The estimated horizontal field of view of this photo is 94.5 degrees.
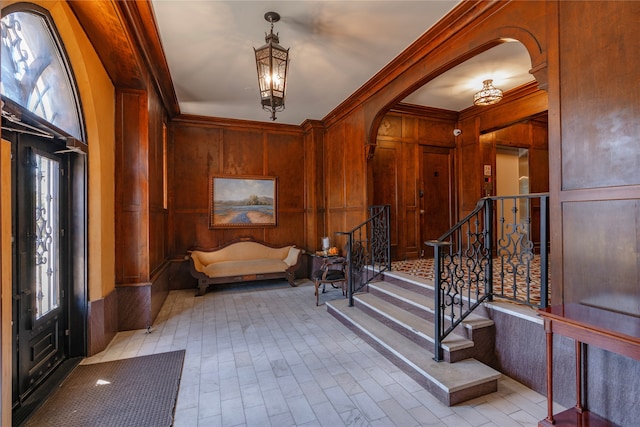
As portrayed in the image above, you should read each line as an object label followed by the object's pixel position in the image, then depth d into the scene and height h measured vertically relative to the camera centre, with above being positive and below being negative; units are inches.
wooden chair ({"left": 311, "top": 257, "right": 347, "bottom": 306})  186.7 -41.8
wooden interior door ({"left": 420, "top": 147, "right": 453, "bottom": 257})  221.1 +11.3
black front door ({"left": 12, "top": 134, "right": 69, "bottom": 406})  88.7 -16.0
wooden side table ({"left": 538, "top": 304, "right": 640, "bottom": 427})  59.5 -27.4
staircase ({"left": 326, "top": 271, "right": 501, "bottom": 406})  91.0 -51.7
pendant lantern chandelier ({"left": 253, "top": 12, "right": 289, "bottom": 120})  106.5 +51.8
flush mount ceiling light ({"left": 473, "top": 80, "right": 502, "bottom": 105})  160.7 +62.3
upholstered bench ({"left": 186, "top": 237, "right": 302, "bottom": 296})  209.5 -39.4
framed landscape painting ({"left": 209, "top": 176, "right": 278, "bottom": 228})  238.2 +8.5
